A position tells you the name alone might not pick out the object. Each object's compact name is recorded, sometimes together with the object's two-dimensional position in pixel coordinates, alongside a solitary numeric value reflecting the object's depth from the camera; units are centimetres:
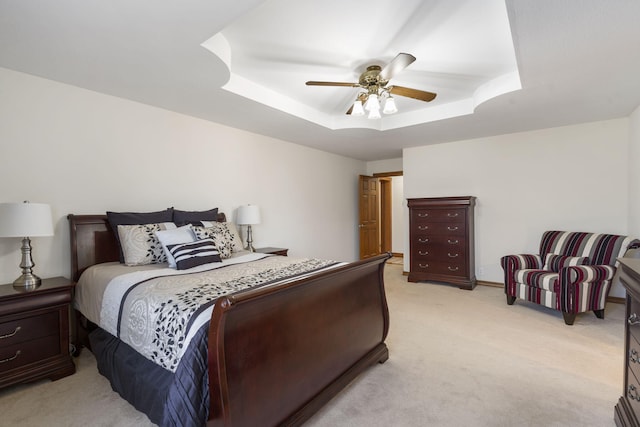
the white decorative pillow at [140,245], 260
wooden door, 632
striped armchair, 312
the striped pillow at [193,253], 248
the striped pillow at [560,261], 351
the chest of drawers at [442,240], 457
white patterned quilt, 151
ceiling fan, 250
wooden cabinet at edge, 148
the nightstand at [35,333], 205
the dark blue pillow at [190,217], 318
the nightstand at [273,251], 394
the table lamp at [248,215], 384
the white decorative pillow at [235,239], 334
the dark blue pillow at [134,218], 277
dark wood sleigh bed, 127
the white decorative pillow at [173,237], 256
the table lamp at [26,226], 209
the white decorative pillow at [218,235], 286
